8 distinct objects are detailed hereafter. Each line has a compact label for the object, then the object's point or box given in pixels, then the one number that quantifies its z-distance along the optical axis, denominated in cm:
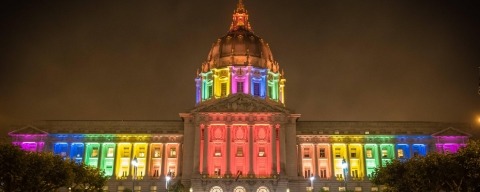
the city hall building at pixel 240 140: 9944
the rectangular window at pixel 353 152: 10962
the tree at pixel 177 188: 8339
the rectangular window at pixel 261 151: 10075
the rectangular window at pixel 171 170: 10528
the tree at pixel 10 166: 5041
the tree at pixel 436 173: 5272
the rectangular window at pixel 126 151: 10818
